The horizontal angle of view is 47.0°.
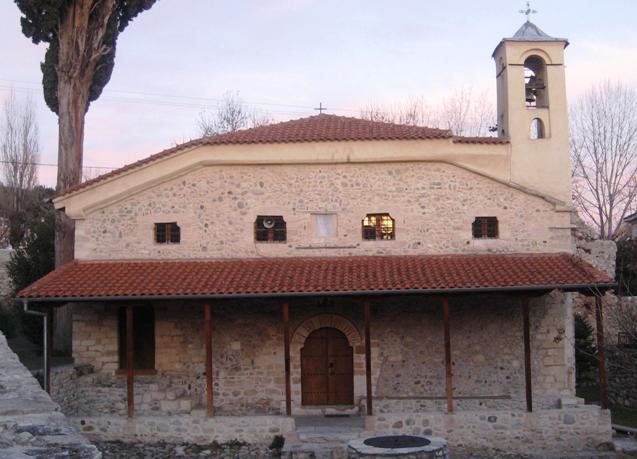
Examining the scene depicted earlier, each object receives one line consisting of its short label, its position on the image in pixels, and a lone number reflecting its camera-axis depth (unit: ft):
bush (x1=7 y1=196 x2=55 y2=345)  59.57
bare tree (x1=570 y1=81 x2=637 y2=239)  88.22
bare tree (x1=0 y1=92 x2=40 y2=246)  99.40
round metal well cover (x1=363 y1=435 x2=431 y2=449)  29.67
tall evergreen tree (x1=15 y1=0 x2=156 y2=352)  55.72
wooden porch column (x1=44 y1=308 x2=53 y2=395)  40.47
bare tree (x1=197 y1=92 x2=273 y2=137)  106.52
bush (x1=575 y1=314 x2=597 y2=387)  60.18
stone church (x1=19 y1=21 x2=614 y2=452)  45.37
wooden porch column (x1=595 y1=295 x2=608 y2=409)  38.09
